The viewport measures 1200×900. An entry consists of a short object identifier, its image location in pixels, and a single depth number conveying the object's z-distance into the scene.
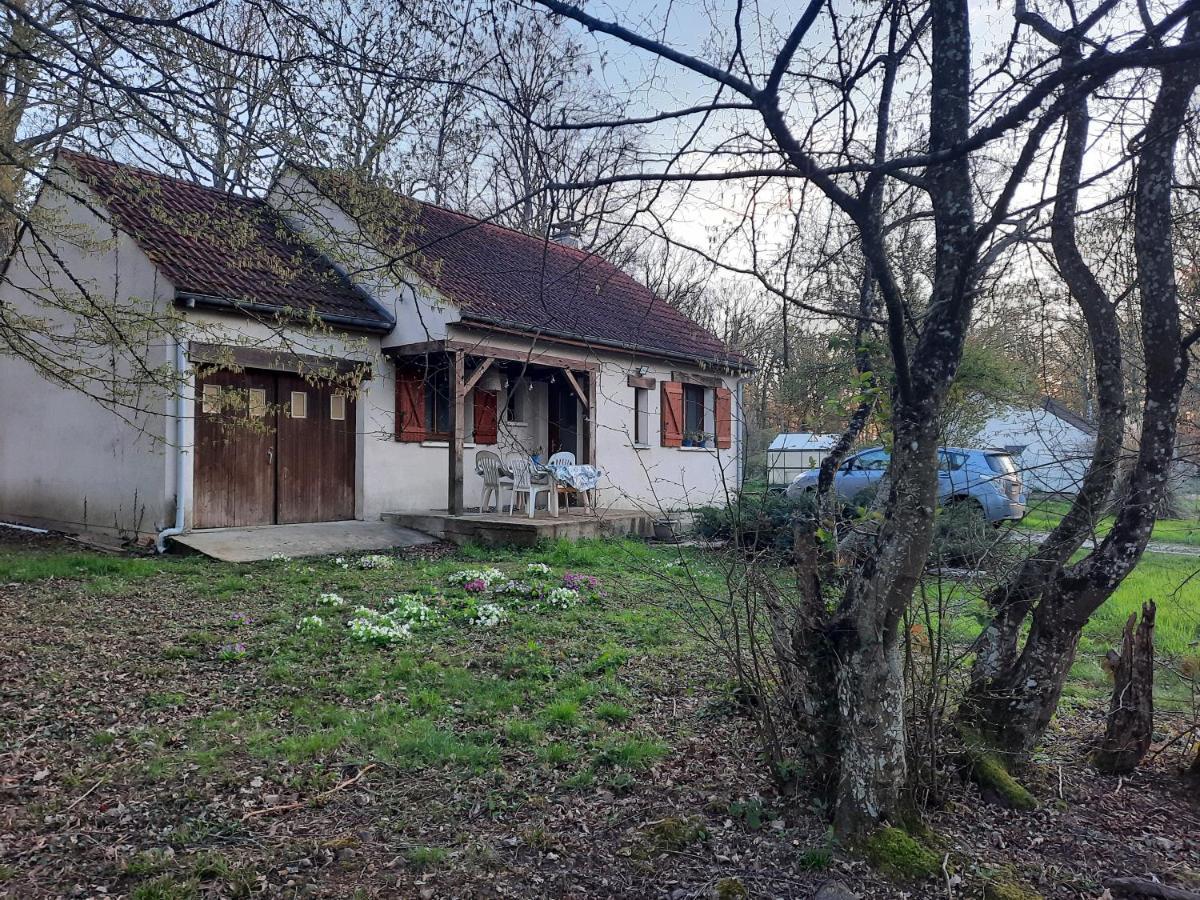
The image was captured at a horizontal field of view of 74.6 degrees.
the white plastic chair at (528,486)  11.45
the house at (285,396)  9.86
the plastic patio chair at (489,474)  11.98
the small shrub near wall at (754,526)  3.26
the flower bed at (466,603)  5.92
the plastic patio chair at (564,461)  12.08
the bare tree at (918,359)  2.59
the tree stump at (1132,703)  3.57
